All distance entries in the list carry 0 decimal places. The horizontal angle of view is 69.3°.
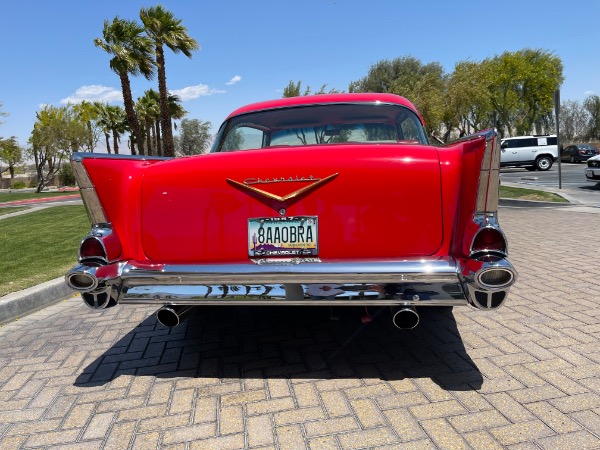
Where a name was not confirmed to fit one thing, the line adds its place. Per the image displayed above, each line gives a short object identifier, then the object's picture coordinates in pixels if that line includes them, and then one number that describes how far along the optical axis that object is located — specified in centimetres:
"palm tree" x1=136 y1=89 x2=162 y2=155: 3625
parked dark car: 3061
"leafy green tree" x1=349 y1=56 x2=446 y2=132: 3566
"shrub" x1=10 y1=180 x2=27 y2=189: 4166
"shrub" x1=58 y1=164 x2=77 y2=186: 3850
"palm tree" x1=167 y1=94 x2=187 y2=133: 3303
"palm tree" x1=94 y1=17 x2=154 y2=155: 1944
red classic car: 227
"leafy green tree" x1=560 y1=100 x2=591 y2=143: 6366
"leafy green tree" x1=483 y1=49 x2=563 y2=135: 4131
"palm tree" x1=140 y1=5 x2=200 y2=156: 2002
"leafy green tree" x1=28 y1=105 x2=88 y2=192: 3228
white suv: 2431
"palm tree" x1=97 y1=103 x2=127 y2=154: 4231
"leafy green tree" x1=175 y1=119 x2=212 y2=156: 6474
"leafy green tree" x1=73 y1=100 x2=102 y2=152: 3806
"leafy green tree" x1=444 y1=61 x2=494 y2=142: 3534
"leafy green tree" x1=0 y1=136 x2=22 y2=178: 4873
